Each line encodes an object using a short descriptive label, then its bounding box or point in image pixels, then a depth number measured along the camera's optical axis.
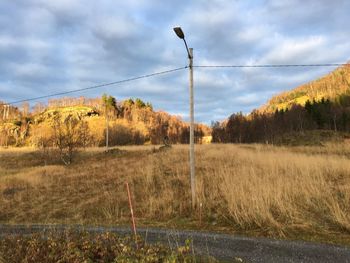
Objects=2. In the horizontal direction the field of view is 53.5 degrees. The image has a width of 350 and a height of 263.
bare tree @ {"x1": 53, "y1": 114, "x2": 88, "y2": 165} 38.78
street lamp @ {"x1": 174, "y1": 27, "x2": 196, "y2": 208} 11.60
